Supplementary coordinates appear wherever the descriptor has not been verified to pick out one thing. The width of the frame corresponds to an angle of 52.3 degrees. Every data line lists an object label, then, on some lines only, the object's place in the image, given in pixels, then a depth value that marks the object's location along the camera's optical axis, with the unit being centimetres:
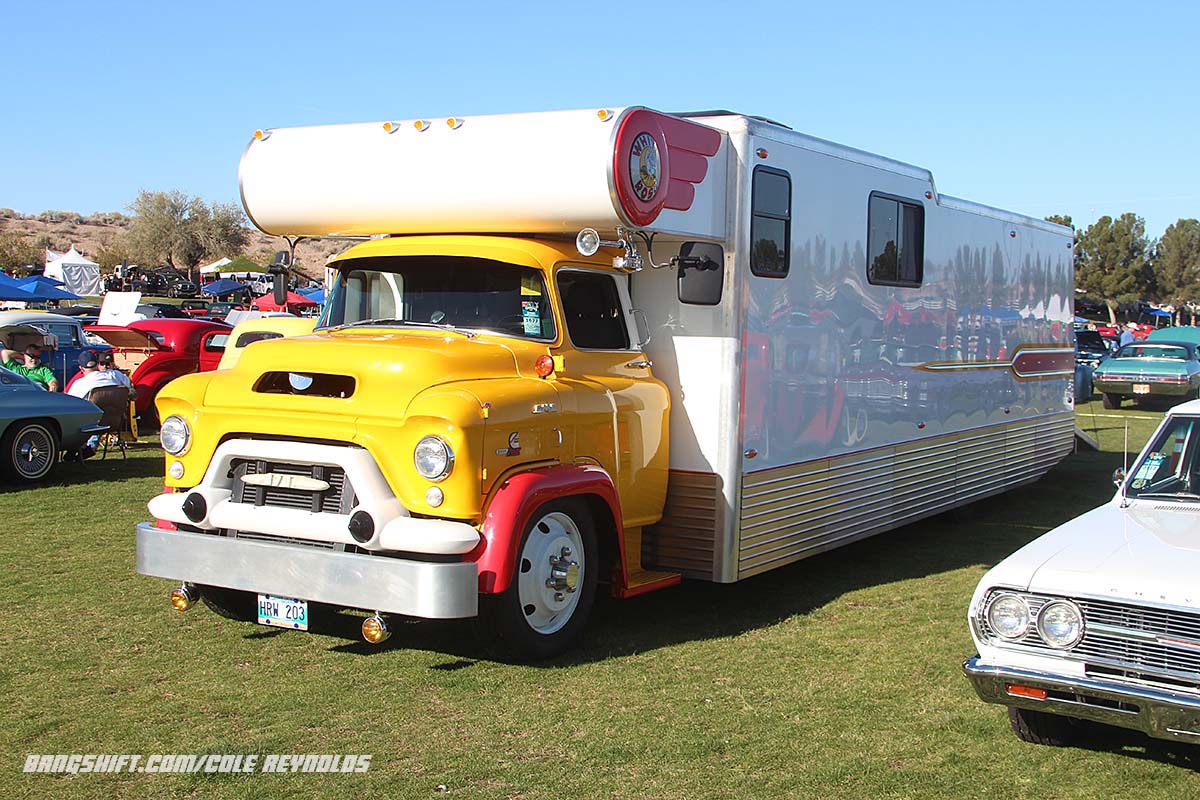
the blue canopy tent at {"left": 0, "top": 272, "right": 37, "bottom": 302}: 2783
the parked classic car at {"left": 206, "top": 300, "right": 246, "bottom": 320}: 3728
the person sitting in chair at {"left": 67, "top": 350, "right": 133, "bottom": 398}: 1504
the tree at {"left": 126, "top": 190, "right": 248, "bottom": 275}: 7088
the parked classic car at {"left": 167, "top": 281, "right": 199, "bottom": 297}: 5434
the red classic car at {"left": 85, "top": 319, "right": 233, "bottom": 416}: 1791
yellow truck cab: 631
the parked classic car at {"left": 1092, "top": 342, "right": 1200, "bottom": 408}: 2592
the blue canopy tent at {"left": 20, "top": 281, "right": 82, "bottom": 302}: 2940
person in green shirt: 1558
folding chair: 1510
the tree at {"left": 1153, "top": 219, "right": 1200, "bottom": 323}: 8269
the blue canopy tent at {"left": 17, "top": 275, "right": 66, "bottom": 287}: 3034
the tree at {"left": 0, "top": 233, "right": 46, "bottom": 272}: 5550
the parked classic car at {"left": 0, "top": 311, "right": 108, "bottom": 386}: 1875
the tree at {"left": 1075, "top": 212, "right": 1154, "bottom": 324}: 7838
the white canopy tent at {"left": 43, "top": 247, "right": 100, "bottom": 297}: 3869
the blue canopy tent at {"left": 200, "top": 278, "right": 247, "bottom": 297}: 4831
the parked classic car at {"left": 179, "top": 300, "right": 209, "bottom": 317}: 3657
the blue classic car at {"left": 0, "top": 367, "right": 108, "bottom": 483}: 1301
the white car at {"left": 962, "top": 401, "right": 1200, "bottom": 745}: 487
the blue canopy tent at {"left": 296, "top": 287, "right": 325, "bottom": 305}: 3859
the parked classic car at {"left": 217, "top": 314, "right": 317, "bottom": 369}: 1035
